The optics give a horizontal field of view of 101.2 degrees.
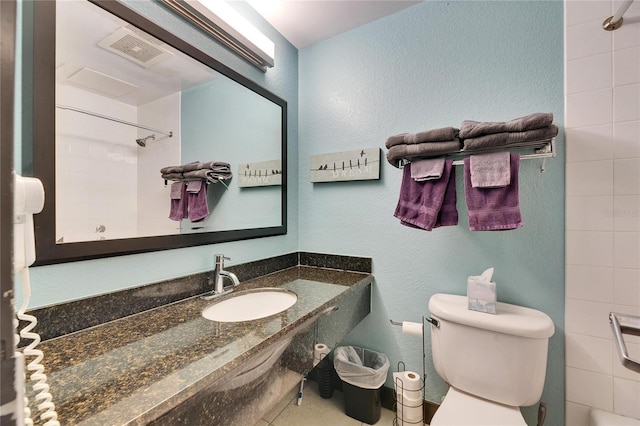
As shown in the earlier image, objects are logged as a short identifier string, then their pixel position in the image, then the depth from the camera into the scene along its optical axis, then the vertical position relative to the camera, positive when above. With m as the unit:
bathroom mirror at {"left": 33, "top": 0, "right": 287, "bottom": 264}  0.76 +0.29
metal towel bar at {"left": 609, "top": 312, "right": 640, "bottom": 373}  0.75 -0.34
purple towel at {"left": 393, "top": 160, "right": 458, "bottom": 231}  1.17 +0.05
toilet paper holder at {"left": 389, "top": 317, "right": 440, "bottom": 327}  1.20 -0.52
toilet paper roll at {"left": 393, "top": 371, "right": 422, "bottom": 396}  1.30 -0.85
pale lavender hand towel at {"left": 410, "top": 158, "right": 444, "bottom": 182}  1.16 +0.20
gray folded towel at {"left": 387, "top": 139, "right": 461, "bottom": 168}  1.12 +0.28
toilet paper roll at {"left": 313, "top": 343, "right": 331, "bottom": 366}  1.05 -0.57
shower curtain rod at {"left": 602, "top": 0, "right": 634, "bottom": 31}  1.00 +0.76
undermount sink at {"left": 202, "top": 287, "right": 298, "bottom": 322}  1.12 -0.42
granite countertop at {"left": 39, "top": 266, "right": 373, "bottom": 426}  0.49 -0.36
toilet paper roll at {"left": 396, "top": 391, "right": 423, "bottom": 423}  1.30 -0.97
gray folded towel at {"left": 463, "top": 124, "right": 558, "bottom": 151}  0.97 +0.28
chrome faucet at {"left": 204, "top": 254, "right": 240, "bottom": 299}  1.17 -0.29
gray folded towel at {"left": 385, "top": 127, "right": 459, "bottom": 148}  1.11 +0.33
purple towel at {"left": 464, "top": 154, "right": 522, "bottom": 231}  1.04 +0.03
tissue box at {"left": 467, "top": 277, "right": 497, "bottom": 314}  1.11 -0.36
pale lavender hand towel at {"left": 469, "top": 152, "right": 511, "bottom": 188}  1.04 +0.17
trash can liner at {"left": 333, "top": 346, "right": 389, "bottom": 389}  1.39 -0.86
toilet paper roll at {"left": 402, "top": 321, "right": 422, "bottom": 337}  1.31 -0.58
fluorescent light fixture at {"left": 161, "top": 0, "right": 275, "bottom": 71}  1.09 +0.85
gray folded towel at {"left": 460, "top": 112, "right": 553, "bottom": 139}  0.96 +0.33
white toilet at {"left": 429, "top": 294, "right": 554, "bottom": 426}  1.01 -0.61
